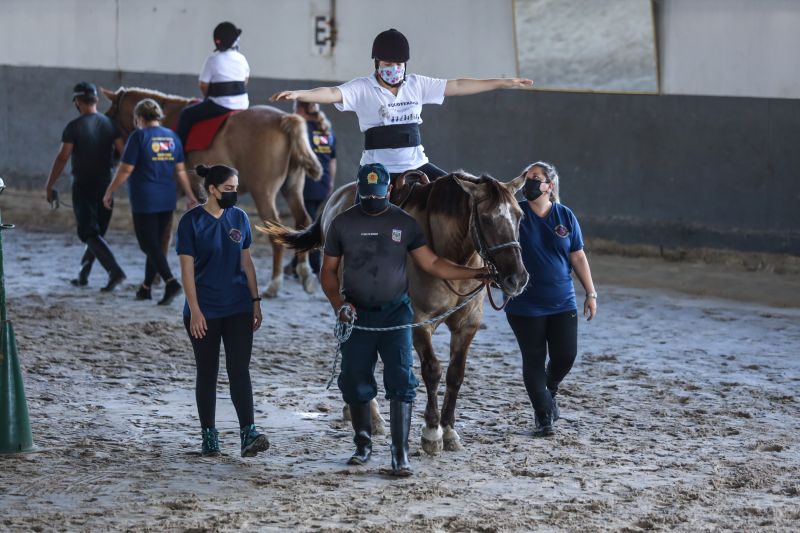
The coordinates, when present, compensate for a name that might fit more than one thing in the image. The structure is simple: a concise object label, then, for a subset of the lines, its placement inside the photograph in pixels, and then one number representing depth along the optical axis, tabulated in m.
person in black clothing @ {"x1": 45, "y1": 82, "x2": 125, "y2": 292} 25.89
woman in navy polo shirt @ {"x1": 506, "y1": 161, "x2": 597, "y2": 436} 15.84
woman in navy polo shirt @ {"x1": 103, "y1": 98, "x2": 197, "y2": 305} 24.11
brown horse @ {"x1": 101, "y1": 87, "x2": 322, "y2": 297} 26.05
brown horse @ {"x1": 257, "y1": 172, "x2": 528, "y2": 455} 14.08
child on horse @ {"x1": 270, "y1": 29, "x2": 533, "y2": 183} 16.20
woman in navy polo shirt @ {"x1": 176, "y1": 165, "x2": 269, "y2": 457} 14.52
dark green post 14.78
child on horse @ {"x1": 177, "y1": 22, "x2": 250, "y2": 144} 26.56
